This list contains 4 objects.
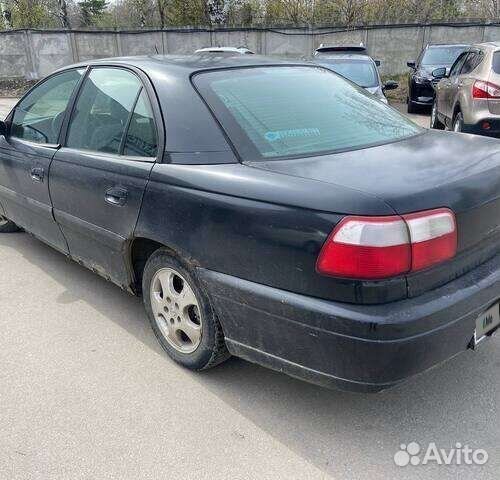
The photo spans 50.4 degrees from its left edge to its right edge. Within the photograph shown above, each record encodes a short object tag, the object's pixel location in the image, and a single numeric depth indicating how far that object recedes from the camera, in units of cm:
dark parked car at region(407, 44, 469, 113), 1170
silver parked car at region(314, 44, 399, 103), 889
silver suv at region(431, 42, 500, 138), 649
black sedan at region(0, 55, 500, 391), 204
